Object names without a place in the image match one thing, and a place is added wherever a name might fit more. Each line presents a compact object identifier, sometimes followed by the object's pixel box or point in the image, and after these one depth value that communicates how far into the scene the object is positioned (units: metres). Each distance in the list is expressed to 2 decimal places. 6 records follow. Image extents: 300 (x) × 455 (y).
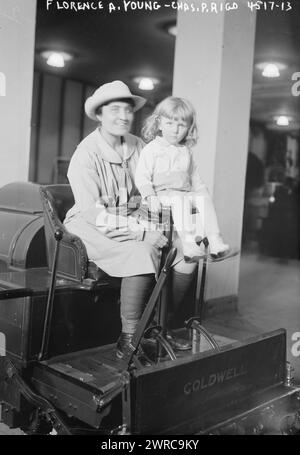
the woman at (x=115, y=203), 1.95
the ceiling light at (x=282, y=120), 3.72
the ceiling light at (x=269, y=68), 3.08
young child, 1.97
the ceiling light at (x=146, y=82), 2.25
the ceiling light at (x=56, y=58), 2.44
